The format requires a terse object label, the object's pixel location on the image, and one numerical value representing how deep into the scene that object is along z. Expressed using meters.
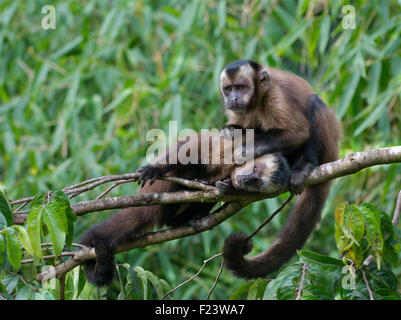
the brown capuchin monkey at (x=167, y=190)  8.16
